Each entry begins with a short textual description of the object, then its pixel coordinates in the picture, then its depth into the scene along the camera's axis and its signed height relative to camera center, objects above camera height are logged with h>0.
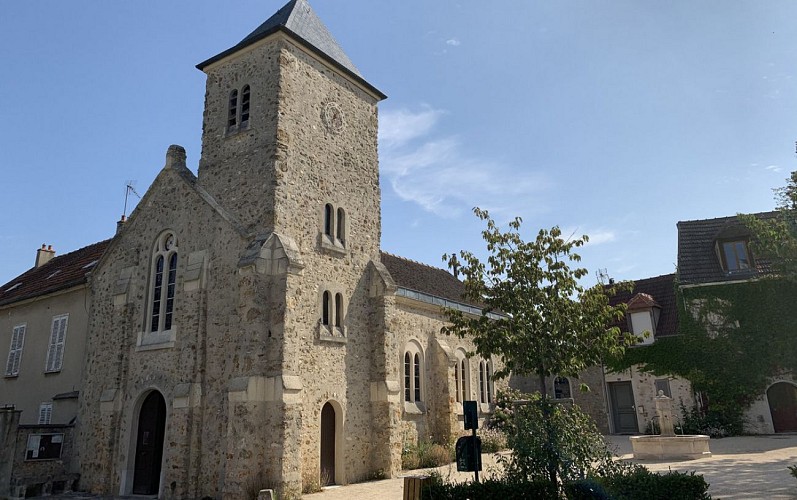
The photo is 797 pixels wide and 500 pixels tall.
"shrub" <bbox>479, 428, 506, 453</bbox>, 21.94 -0.92
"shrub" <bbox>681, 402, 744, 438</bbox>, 22.34 -0.54
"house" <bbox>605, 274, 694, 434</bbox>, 25.44 +1.41
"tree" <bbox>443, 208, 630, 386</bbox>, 11.49 +2.04
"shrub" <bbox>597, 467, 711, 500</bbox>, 9.12 -1.21
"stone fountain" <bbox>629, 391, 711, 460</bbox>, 17.08 -1.03
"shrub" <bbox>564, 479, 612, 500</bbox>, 9.32 -1.26
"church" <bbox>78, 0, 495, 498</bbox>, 13.52 +3.22
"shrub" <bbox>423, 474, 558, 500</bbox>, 9.30 -1.21
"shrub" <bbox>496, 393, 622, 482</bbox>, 10.15 -0.58
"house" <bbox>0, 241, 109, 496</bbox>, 15.34 +2.10
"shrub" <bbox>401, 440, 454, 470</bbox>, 18.07 -1.19
